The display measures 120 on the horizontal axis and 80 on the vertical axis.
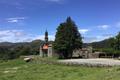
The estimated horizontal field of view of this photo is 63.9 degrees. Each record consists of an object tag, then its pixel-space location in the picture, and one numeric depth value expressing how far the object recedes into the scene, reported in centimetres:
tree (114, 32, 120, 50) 4222
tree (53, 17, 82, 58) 3568
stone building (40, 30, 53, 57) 4343
